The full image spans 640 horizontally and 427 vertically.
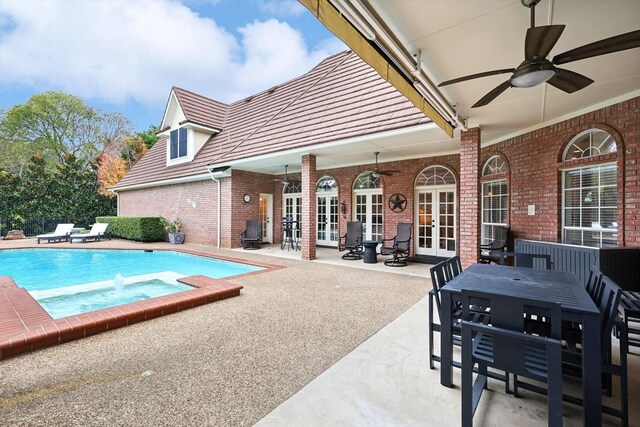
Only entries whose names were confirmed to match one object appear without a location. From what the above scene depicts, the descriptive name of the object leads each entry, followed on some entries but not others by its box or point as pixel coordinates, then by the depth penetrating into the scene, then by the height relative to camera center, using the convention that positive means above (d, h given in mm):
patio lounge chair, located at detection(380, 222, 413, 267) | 7227 -890
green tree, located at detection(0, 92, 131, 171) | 20672 +6777
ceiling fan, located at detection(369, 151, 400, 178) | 7826 +1188
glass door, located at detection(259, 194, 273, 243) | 11828 -91
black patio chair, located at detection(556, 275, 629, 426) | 1726 -947
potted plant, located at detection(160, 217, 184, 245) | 11875 -715
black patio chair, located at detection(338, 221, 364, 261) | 8344 -776
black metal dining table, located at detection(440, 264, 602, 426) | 1637 -582
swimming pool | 4969 -1517
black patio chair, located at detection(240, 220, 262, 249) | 10298 -755
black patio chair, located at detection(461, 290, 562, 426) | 1544 -812
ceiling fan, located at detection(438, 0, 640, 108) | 1941 +1233
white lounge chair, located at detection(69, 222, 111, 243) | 12260 -949
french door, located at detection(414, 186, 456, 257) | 8000 -208
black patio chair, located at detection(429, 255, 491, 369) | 2380 -902
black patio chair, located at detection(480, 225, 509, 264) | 5844 -729
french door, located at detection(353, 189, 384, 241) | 9312 +103
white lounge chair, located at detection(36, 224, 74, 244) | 11898 -937
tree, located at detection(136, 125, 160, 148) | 23609 +6478
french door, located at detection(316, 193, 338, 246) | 10430 -194
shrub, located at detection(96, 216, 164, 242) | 12117 -666
